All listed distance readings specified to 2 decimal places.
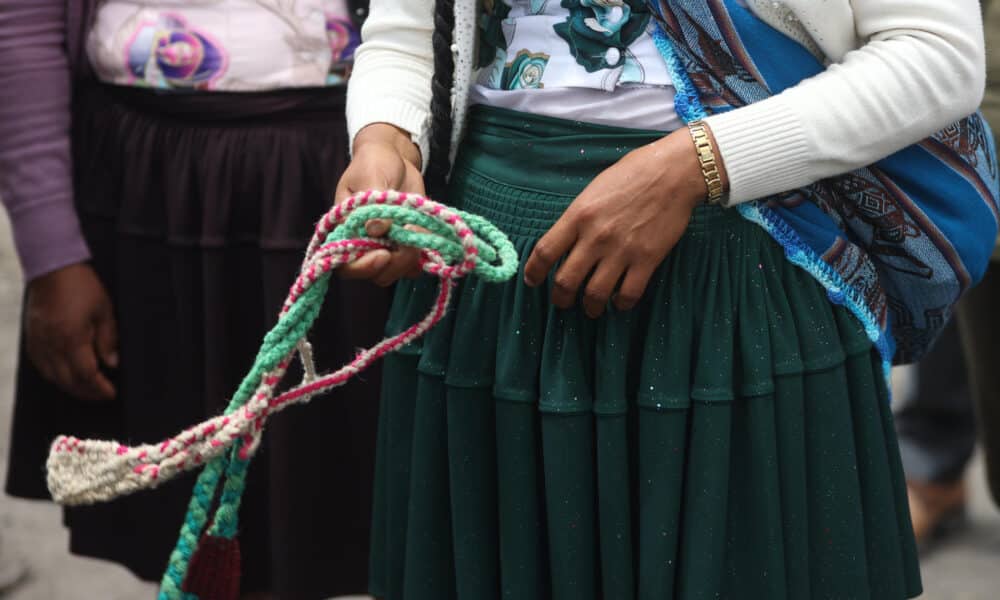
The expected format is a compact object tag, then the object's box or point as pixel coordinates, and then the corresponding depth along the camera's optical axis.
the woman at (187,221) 2.83
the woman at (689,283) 2.44
